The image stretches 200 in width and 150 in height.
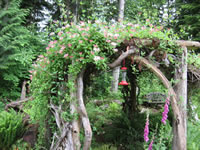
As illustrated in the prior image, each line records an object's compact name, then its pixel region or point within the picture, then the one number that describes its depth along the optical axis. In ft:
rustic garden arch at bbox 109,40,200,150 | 8.05
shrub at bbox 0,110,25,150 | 12.15
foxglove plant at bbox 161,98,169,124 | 5.95
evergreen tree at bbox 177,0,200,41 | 28.58
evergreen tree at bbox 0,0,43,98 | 23.12
